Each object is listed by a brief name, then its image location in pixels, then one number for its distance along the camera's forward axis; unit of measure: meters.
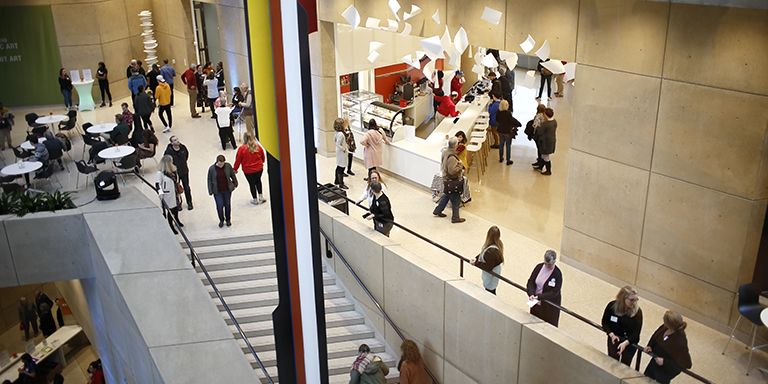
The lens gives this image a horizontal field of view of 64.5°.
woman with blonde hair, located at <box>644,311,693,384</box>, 5.98
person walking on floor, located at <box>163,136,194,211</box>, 10.70
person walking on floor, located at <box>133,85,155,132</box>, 14.29
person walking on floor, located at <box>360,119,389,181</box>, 12.39
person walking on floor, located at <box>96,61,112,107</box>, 17.68
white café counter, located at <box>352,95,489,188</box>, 12.33
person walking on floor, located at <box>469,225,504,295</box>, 7.75
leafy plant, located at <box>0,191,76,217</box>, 11.02
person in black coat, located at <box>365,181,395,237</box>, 9.34
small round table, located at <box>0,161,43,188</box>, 11.67
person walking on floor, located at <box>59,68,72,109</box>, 17.19
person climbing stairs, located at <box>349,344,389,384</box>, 7.97
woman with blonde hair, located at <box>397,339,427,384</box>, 8.05
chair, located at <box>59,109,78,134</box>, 14.88
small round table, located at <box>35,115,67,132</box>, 14.56
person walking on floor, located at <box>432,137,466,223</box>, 10.70
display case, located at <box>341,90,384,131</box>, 14.09
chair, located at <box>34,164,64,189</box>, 12.39
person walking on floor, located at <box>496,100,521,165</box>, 13.39
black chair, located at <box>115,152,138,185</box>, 12.10
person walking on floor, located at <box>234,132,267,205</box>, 10.62
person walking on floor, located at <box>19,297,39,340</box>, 16.88
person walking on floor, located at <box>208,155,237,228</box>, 10.19
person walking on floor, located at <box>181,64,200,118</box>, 16.58
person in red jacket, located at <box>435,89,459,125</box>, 15.73
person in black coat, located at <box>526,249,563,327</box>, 7.14
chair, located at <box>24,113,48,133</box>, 14.68
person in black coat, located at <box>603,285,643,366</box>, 6.33
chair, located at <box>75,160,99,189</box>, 12.23
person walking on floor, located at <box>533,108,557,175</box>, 12.52
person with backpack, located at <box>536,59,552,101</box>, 20.31
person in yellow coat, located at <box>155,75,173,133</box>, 15.13
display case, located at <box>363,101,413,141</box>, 13.20
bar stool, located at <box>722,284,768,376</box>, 6.88
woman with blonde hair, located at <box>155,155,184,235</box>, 10.12
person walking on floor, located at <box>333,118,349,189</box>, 12.36
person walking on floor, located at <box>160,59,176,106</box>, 16.47
